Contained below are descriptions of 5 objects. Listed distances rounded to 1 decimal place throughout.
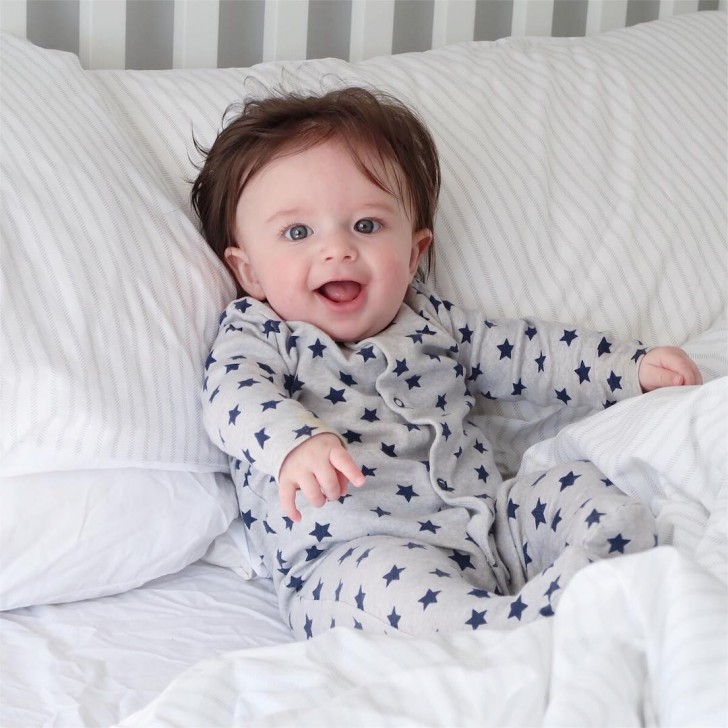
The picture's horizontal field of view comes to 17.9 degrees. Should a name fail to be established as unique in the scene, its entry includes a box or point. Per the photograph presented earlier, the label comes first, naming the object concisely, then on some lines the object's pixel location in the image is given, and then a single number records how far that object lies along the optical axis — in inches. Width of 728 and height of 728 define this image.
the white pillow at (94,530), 51.0
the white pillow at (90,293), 51.2
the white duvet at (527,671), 43.7
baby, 51.2
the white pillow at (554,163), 58.1
